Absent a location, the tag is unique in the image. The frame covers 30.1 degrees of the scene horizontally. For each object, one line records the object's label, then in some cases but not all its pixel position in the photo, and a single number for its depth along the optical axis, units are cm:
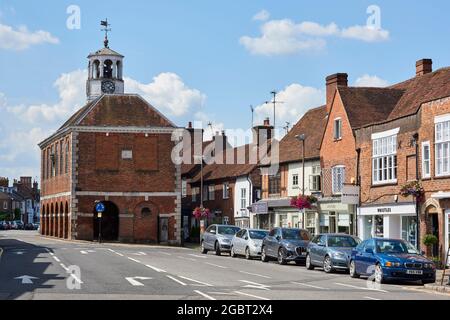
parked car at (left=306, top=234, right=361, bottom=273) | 3185
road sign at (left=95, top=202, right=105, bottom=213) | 6116
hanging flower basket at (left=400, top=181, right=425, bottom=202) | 3612
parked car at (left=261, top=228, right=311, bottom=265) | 3703
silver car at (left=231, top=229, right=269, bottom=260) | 4184
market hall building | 6594
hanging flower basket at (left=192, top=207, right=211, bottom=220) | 6272
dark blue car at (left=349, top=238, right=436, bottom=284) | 2684
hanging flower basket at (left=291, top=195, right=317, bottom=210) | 4769
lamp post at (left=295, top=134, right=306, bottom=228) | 4662
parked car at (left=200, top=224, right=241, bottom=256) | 4634
